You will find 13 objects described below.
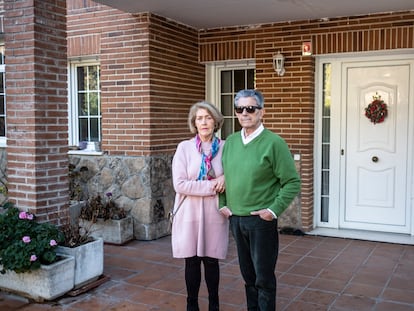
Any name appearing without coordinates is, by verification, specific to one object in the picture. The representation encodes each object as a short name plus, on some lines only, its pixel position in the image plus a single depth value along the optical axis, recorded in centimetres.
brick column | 409
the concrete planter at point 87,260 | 398
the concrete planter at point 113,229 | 558
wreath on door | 565
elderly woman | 316
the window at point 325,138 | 601
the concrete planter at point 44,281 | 375
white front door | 562
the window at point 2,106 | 715
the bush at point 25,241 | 370
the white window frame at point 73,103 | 655
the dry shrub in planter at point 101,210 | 568
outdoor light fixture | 588
